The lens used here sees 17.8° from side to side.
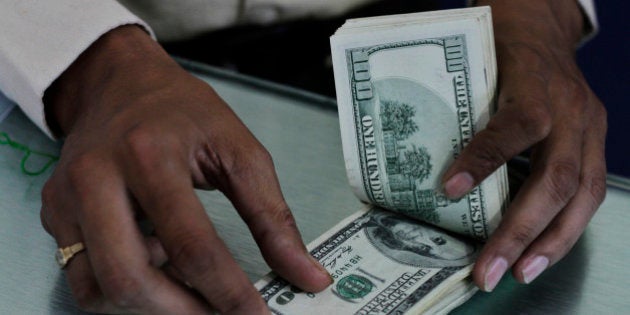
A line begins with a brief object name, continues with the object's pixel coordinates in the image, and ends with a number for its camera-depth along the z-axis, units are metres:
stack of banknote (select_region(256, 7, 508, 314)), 0.86
